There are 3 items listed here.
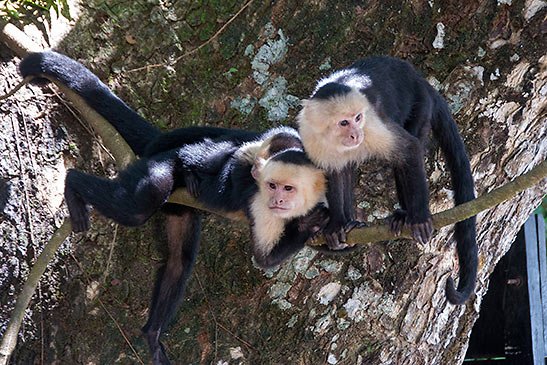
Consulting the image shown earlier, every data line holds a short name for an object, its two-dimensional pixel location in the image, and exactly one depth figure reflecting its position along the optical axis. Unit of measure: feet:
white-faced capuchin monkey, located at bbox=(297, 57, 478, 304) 16.62
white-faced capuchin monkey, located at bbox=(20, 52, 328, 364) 18.22
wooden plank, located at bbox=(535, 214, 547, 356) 25.93
